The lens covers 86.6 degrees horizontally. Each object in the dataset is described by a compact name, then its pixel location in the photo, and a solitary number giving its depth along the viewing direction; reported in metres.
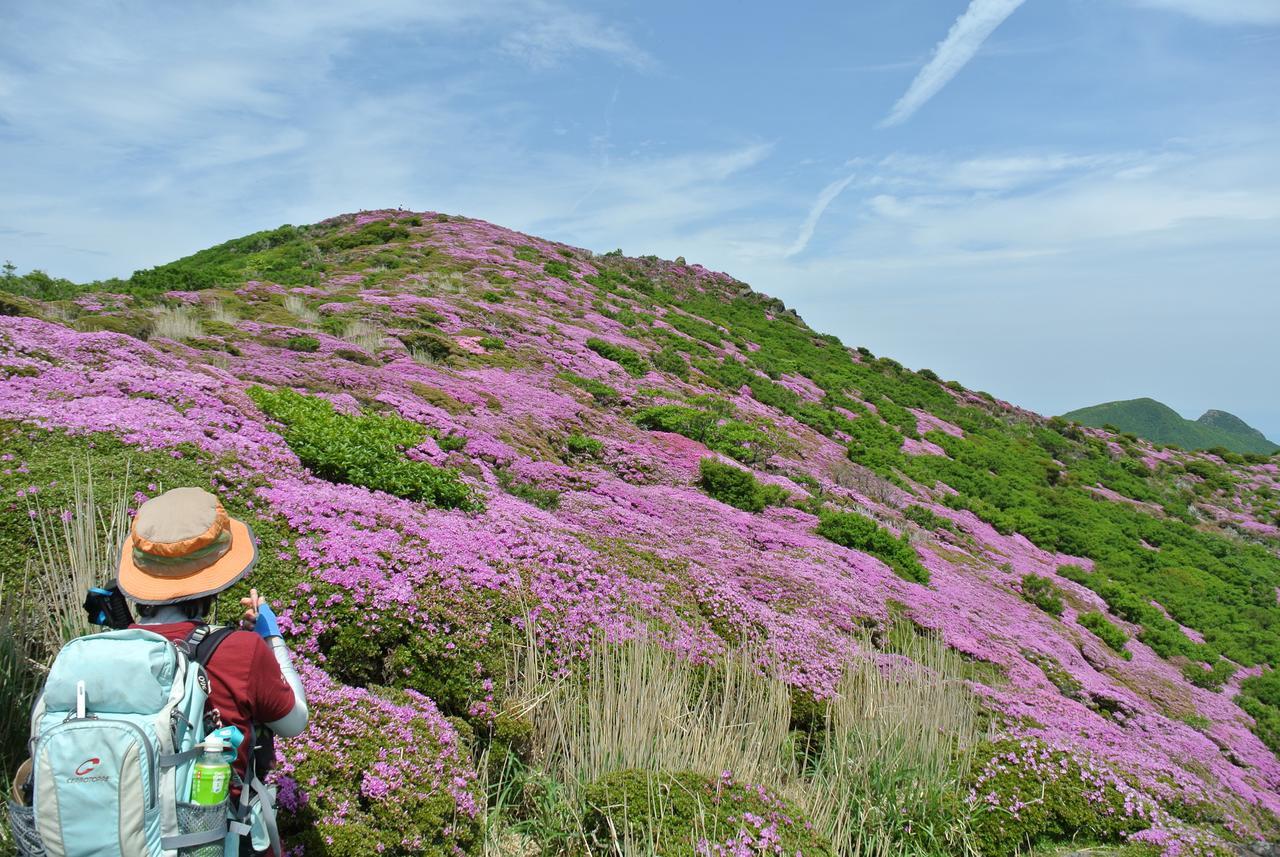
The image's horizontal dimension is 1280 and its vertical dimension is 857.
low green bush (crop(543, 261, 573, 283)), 30.52
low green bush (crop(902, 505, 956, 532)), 17.42
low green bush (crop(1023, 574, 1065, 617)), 15.11
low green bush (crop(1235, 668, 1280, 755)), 12.98
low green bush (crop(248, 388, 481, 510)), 7.55
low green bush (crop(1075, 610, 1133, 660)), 14.55
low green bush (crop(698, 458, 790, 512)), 13.14
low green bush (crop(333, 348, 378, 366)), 12.71
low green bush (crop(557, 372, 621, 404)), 16.33
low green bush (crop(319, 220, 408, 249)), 29.39
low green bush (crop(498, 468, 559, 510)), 9.64
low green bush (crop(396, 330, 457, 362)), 14.87
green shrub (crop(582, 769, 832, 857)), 4.07
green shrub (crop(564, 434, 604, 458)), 12.59
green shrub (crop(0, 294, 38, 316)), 9.00
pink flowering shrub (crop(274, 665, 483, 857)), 3.60
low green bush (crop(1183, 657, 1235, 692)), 14.52
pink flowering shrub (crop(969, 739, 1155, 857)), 5.55
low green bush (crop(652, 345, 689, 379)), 21.88
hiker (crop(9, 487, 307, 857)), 2.01
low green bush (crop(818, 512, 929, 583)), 12.71
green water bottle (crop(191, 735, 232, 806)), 2.19
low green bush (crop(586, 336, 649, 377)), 20.41
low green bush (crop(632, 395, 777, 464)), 15.95
